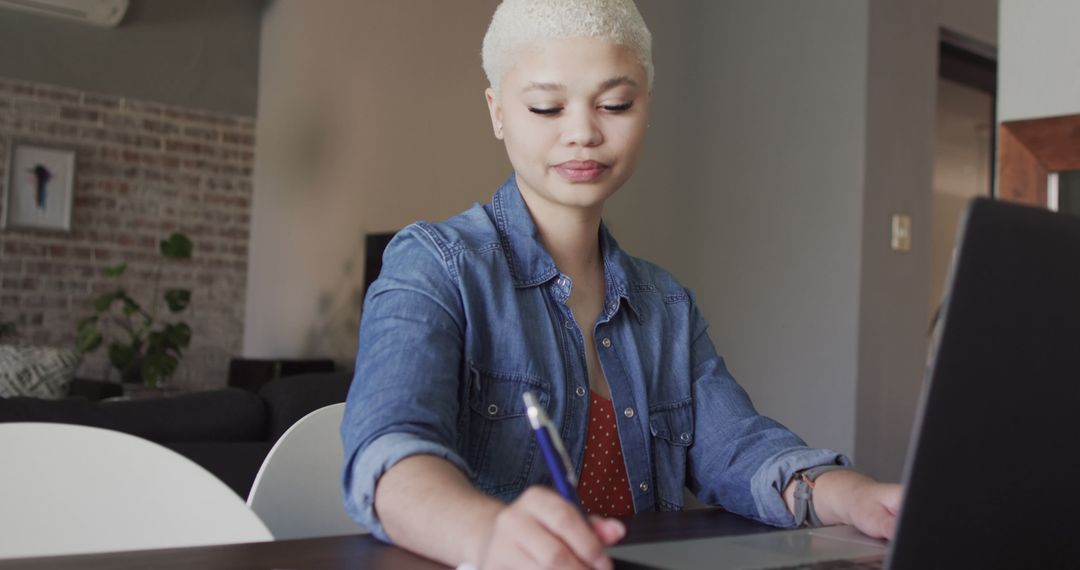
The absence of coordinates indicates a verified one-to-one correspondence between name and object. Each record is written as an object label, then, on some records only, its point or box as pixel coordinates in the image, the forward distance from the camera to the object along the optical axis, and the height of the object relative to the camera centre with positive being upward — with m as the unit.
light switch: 4.29 +0.36
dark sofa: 2.08 -0.25
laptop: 0.57 -0.05
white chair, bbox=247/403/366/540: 1.18 -0.21
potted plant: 5.22 -0.24
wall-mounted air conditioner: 5.86 +1.53
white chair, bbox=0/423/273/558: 1.03 -0.20
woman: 1.02 -0.03
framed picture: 5.86 +0.54
